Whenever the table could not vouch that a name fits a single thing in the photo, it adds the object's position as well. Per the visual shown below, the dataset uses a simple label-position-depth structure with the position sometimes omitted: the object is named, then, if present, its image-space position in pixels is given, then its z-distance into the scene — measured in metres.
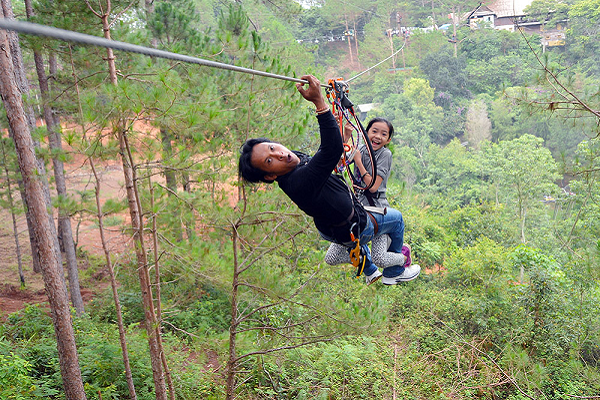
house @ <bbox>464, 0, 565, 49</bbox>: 37.84
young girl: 2.85
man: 1.95
